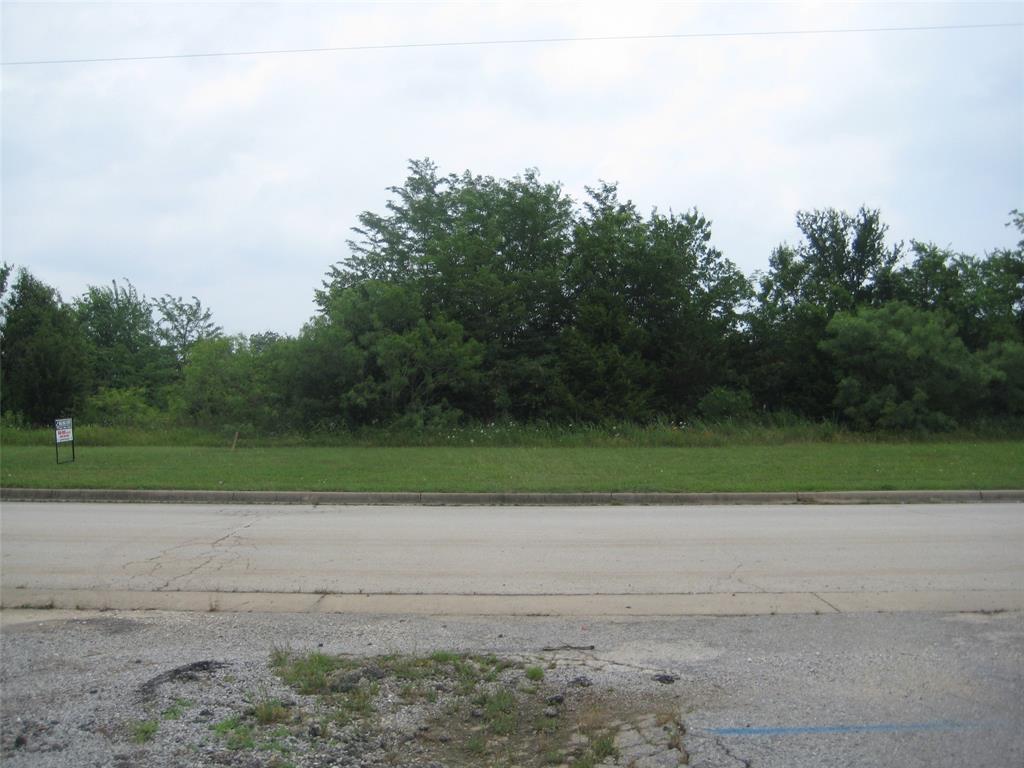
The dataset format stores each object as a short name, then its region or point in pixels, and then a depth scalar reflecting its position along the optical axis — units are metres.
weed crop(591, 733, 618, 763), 4.44
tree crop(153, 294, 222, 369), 70.31
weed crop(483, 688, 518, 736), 4.75
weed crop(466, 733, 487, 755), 4.49
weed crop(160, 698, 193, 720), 4.83
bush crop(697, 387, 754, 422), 37.16
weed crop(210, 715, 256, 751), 4.46
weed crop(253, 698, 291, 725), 4.76
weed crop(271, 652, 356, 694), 5.28
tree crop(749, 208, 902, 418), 40.91
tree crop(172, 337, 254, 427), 31.77
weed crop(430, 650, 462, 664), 5.82
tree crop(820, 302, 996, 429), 32.47
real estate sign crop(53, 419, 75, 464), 20.36
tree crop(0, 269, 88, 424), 48.00
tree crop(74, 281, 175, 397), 64.62
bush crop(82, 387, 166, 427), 46.34
